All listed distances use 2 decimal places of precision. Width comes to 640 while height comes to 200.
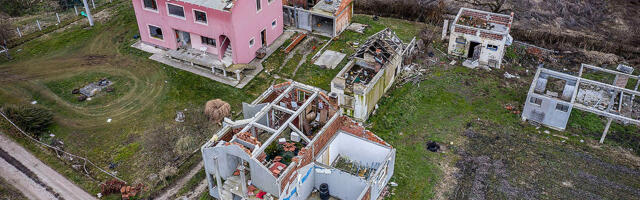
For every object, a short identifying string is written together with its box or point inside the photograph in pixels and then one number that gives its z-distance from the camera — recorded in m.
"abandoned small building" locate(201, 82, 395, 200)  22.31
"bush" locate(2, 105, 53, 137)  29.52
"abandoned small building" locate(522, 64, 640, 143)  28.64
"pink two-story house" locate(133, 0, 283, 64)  33.47
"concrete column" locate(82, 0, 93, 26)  40.09
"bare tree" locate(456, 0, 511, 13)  41.25
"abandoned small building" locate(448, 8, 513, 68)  35.12
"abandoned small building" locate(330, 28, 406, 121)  29.61
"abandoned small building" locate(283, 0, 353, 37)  39.44
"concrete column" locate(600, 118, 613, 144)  28.01
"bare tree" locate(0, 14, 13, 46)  38.47
